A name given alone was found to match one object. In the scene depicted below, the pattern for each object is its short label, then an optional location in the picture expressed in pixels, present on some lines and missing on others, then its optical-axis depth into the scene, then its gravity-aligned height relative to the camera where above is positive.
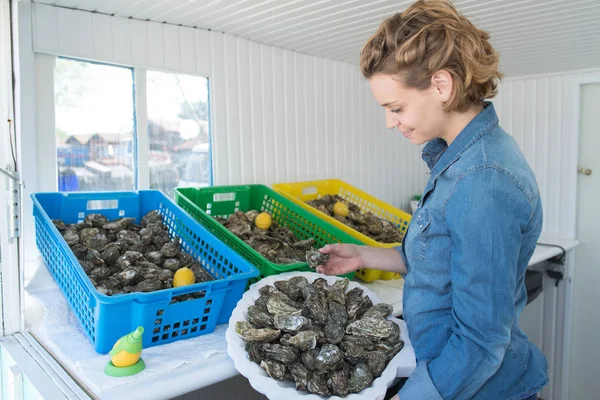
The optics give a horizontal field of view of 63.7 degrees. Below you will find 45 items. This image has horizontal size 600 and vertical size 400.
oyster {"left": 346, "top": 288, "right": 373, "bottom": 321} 1.16 -0.32
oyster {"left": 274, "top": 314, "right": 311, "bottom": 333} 1.03 -0.32
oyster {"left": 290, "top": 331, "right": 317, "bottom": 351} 1.00 -0.35
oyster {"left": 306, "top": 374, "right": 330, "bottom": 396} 0.92 -0.41
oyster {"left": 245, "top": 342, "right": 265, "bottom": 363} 0.99 -0.37
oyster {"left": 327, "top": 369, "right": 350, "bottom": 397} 0.93 -0.41
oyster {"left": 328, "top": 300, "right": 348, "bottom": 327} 1.10 -0.32
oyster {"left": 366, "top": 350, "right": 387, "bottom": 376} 0.98 -0.38
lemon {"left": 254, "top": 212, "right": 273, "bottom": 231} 1.81 -0.18
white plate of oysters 0.94 -0.36
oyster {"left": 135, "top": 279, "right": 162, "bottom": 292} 1.21 -0.28
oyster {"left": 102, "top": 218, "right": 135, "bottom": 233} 1.48 -0.16
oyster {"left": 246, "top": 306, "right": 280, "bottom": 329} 1.07 -0.32
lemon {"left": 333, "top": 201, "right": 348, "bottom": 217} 2.03 -0.15
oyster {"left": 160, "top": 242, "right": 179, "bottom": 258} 1.41 -0.22
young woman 0.78 -0.07
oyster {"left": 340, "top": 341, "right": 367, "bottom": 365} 1.00 -0.37
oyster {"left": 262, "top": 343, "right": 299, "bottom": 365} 0.98 -0.37
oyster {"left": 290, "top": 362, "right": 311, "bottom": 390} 0.94 -0.40
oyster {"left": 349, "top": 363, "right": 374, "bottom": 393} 0.94 -0.40
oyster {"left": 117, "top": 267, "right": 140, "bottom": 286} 1.24 -0.26
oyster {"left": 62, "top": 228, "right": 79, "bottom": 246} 1.35 -0.17
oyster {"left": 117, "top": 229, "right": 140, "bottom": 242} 1.43 -0.18
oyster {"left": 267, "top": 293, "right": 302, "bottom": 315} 1.09 -0.30
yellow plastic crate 1.78 -0.12
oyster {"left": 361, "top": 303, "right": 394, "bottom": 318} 1.12 -0.33
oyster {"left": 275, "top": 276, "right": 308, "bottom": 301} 1.21 -0.29
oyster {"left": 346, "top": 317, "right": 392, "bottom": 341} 1.04 -0.34
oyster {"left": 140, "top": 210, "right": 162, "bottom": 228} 1.58 -0.14
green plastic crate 1.62 -0.14
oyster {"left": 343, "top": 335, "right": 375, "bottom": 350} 1.04 -0.36
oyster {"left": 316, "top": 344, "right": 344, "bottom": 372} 0.96 -0.37
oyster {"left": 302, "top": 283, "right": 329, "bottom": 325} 1.10 -0.31
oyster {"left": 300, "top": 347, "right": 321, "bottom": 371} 0.97 -0.37
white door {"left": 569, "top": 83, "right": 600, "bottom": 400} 2.66 -0.52
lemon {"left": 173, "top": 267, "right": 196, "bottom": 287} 1.25 -0.27
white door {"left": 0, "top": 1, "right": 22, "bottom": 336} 1.18 -0.06
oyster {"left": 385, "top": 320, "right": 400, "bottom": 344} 1.04 -0.35
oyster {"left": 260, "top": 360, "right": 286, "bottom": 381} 0.95 -0.38
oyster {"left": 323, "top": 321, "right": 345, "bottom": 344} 1.04 -0.35
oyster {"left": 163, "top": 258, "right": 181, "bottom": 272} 1.35 -0.25
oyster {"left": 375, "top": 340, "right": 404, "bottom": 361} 1.02 -0.37
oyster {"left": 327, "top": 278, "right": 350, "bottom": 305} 1.20 -0.30
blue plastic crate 1.07 -0.26
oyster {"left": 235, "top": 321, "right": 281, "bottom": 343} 1.01 -0.34
